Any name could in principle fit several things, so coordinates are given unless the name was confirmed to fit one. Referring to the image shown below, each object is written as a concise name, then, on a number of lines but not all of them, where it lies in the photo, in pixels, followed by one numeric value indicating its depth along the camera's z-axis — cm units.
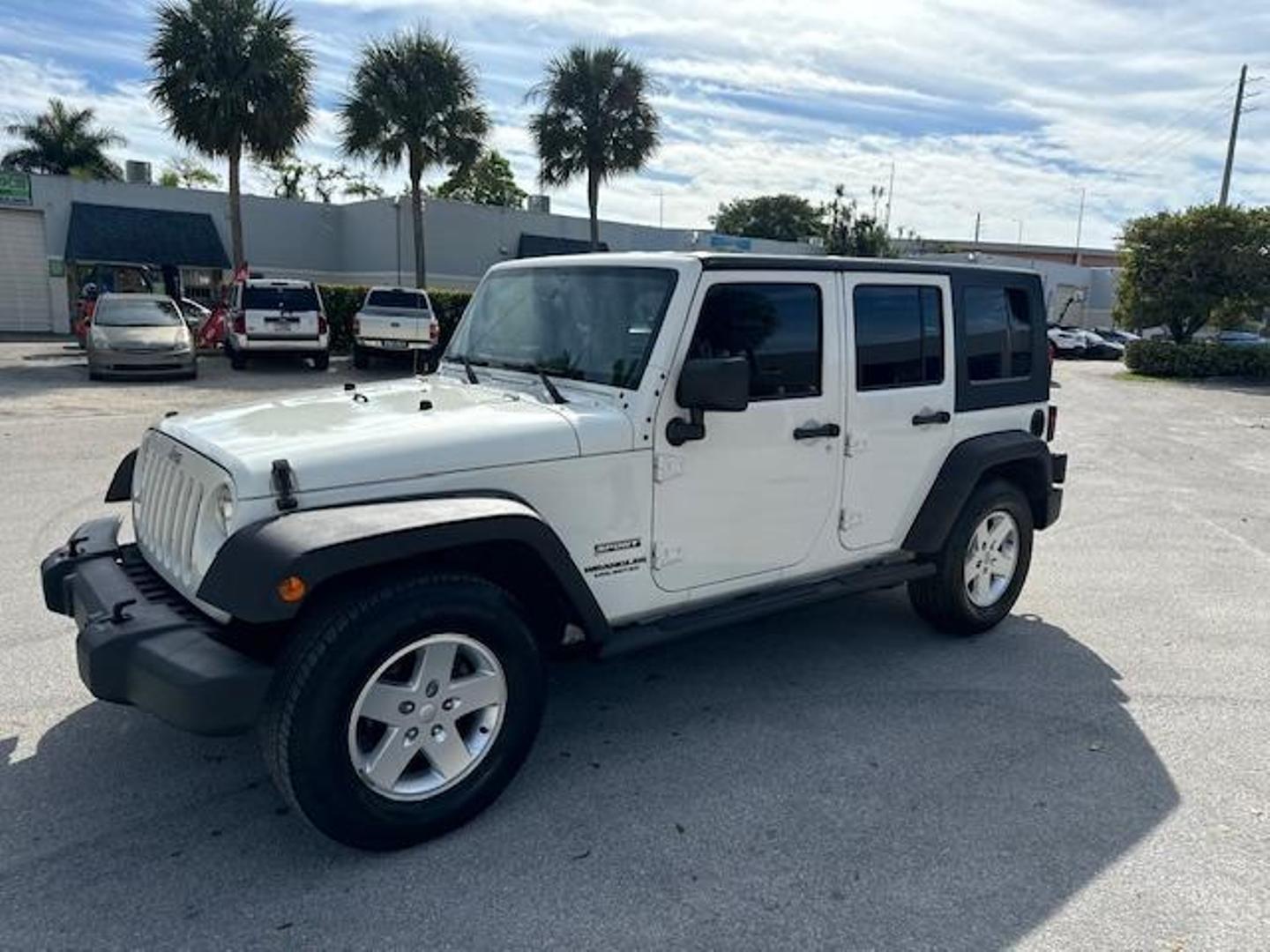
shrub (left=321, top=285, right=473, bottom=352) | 2269
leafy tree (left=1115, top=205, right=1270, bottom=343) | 2700
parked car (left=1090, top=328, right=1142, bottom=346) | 4244
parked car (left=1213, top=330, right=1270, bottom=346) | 3550
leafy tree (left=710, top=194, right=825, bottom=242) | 7762
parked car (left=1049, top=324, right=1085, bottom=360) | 4050
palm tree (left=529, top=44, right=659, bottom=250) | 2753
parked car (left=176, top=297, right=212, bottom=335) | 2352
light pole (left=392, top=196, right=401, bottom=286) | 3344
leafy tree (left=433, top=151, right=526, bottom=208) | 5019
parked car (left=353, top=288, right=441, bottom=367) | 1881
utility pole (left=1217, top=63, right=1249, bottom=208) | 3814
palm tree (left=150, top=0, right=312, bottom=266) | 2262
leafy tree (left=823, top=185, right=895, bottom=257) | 4825
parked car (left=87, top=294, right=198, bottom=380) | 1605
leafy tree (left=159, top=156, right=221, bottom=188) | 4944
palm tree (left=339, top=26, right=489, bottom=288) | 2488
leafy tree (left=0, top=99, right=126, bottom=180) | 3675
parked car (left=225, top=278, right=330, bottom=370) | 1830
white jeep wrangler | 277
